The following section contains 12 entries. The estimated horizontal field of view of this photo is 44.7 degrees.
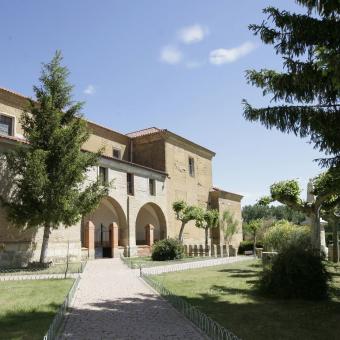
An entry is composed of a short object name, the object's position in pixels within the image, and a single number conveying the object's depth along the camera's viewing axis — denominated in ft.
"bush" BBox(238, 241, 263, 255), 129.18
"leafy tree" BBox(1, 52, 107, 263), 64.08
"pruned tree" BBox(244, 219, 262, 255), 126.23
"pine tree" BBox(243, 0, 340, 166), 27.81
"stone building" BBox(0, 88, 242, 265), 71.92
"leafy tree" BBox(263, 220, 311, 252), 76.45
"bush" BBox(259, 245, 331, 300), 35.94
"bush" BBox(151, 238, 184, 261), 80.84
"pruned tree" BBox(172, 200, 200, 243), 98.07
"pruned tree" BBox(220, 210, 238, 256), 133.18
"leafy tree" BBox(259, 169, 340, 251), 52.29
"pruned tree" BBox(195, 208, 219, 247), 99.53
